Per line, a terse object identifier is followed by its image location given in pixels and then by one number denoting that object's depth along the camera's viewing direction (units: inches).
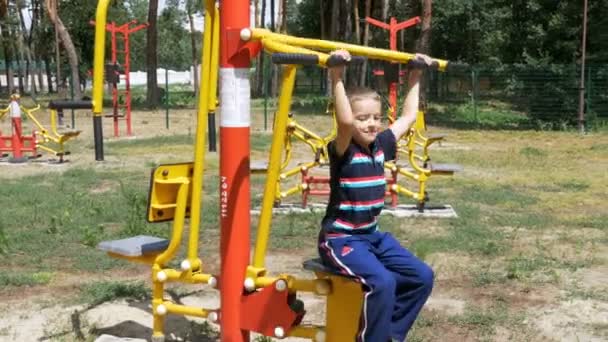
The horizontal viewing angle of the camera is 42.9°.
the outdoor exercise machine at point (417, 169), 325.1
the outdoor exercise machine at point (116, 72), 610.2
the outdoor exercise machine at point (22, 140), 520.7
